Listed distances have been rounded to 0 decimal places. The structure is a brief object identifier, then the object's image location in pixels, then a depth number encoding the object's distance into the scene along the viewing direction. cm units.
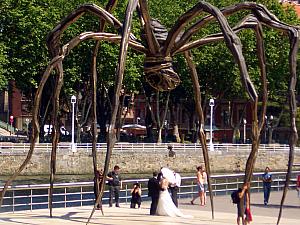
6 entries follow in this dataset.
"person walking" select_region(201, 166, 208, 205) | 2843
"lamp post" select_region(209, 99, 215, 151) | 6183
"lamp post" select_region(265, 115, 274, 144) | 7531
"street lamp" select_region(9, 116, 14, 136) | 9659
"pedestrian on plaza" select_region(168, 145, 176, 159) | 5878
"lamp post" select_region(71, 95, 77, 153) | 5494
